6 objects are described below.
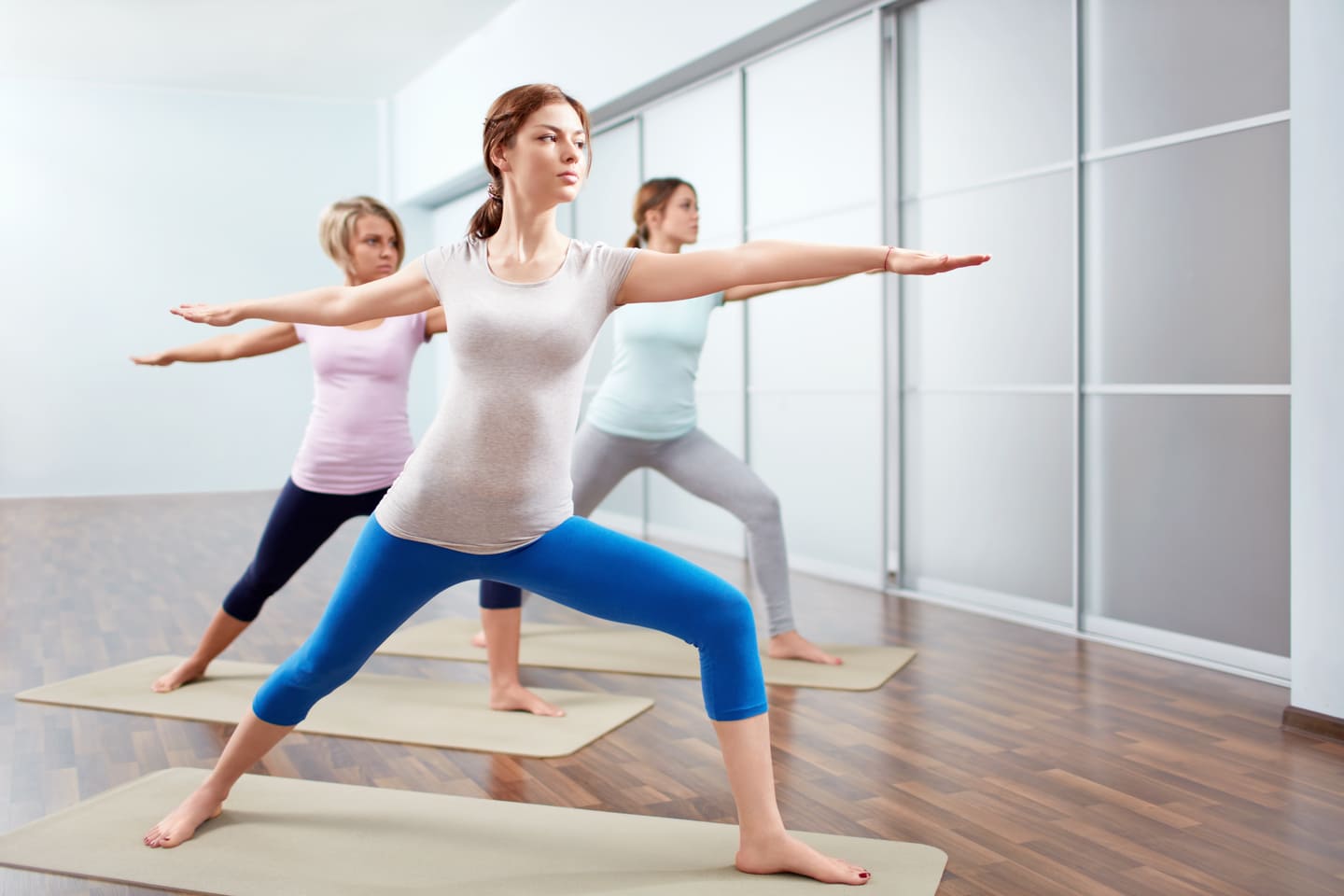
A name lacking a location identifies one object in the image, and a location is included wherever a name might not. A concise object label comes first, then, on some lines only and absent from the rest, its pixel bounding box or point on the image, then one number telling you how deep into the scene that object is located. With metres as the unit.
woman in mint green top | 3.36
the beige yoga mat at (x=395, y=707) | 2.73
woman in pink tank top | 2.99
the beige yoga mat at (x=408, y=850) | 1.90
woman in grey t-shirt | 1.80
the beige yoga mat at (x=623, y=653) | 3.30
